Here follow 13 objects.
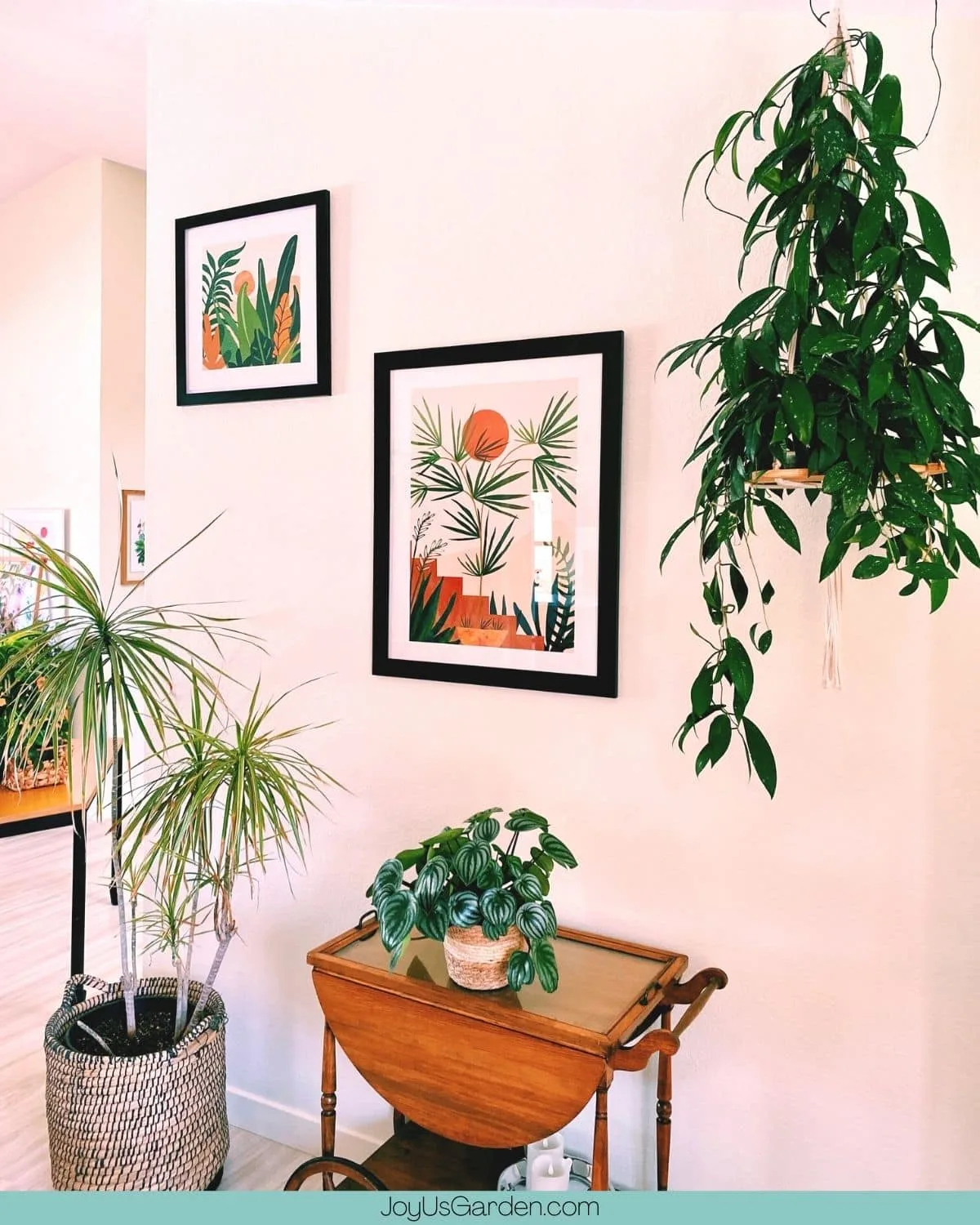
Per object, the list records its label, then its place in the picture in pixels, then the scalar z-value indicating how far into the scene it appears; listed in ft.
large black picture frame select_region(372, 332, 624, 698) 5.99
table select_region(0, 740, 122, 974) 14.90
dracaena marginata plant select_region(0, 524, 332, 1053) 6.15
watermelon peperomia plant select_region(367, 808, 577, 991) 5.24
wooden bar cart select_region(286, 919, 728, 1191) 5.02
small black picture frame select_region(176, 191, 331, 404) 7.13
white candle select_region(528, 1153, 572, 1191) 5.65
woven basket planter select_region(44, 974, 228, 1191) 6.37
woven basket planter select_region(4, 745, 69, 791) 15.75
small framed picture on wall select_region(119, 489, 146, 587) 16.11
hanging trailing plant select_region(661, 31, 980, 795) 3.99
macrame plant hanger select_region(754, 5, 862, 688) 4.30
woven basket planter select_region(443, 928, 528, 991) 5.37
